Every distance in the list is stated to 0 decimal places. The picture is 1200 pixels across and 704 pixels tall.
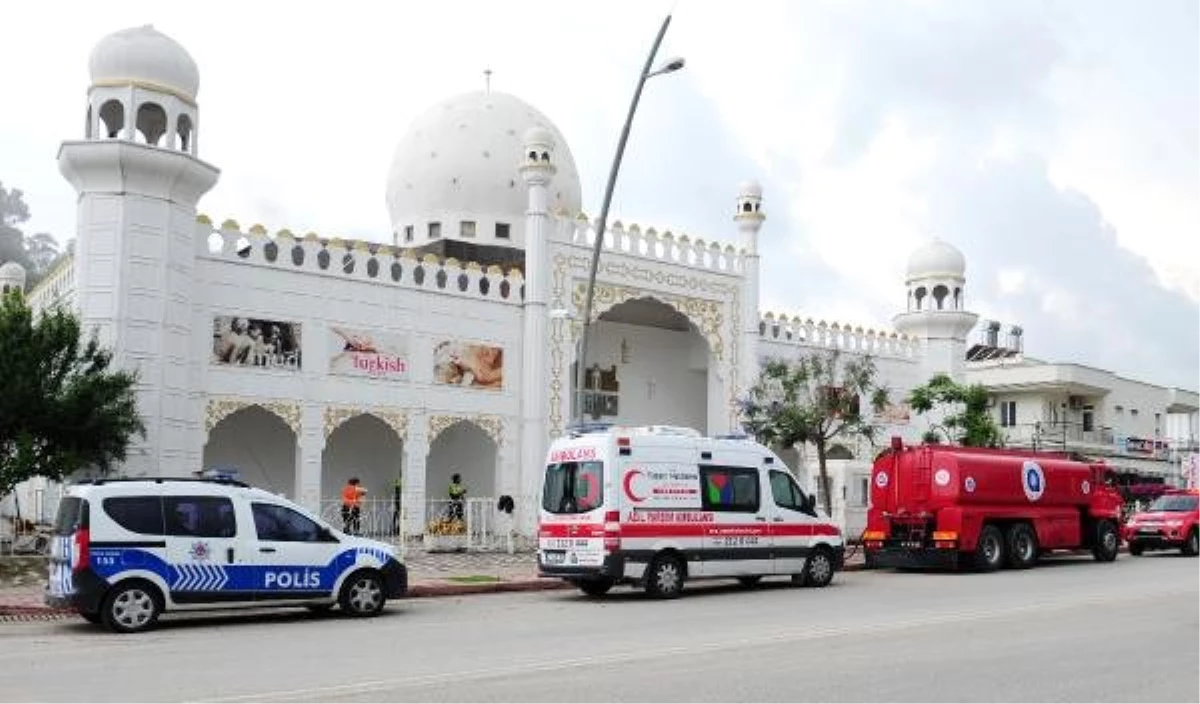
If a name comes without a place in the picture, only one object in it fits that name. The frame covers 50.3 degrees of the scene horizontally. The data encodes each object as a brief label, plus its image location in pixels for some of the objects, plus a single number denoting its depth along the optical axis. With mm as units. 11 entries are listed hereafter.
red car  28766
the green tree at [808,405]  28125
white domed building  23094
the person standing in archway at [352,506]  25484
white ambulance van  18062
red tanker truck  23578
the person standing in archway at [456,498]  27000
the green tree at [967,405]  32781
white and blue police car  13898
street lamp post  19953
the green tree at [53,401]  19797
